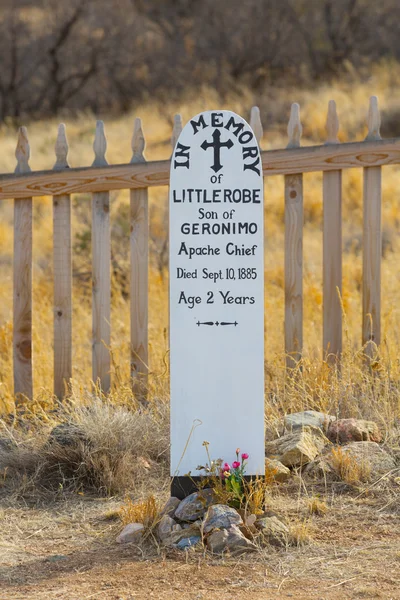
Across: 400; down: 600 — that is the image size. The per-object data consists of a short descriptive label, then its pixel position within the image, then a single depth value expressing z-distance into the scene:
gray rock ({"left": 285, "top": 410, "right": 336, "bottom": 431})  8.93
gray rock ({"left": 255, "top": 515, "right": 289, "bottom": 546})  6.75
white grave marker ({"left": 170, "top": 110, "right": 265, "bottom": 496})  7.24
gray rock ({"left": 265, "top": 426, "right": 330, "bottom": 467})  8.30
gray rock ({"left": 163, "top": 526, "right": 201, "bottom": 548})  6.75
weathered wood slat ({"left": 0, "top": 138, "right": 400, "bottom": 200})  10.13
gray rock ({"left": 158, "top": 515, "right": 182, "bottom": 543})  6.84
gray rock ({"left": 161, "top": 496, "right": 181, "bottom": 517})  7.14
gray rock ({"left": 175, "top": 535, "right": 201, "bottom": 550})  6.67
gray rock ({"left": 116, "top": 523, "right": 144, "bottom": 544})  6.92
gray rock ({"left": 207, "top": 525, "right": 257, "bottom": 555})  6.57
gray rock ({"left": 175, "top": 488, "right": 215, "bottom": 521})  7.00
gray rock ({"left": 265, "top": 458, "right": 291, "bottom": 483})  7.96
